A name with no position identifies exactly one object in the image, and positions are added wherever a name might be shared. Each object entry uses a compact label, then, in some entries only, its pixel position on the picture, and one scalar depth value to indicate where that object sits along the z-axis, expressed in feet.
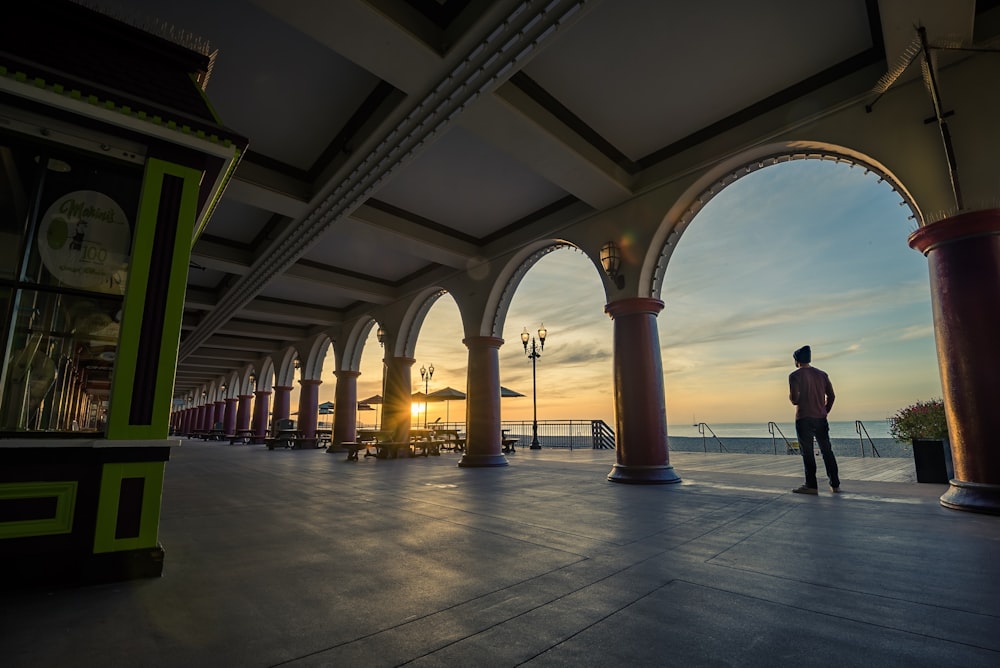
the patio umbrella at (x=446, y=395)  58.13
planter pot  20.02
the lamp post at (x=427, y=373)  81.51
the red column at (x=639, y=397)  22.21
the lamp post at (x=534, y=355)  53.47
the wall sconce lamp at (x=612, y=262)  24.25
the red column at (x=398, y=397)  42.50
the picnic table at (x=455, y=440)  48.61
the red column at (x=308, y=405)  60.34
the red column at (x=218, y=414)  112.78
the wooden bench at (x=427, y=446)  43.06
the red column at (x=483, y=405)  32.48
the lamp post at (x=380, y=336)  45.19
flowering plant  22.12
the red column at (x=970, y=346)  13.21
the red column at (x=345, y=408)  50.62
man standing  18.28
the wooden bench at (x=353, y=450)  38.12
